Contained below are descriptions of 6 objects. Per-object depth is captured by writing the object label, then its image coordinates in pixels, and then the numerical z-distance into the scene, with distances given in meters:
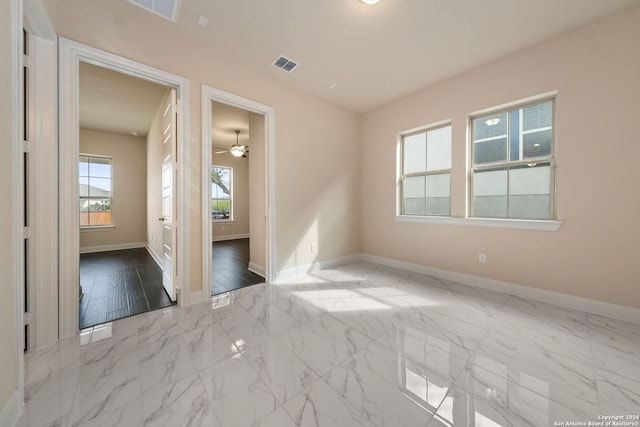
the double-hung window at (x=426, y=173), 3.71
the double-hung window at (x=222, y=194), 7.97
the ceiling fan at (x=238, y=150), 6.07
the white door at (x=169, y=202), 2.78
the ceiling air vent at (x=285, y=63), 3.08
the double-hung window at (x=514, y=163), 2.86
